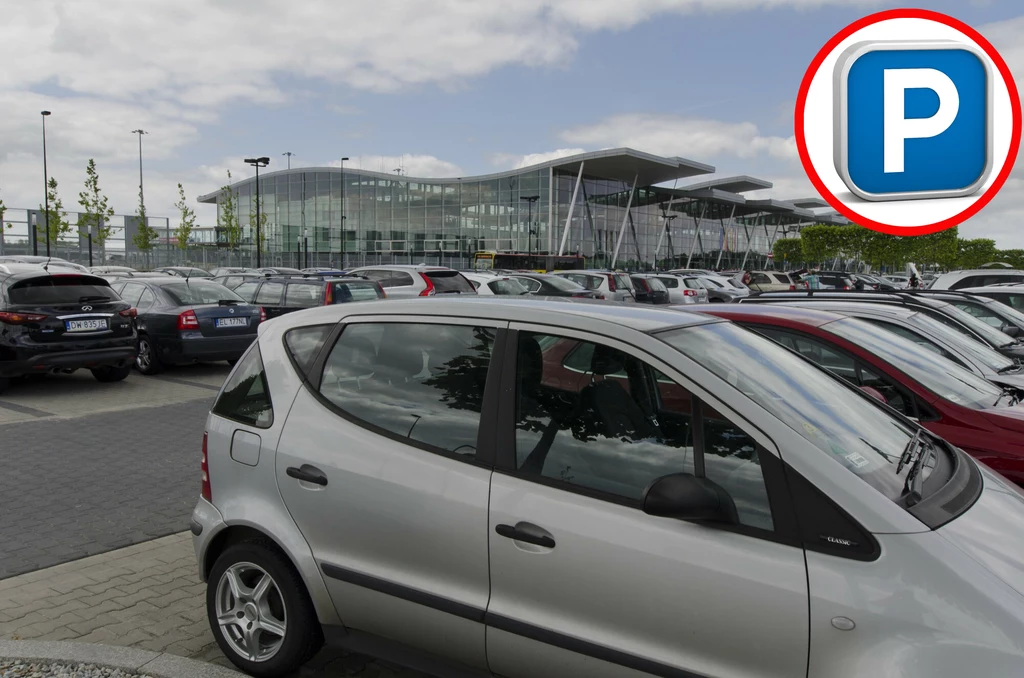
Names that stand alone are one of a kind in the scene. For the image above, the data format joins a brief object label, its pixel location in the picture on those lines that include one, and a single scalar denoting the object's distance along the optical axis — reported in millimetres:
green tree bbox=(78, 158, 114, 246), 48344
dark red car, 4363
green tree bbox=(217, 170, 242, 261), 59312
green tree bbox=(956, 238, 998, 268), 75625
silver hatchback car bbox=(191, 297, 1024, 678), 2158
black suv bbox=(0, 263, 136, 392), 9812
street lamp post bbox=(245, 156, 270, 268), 44531
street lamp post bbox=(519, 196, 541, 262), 64875
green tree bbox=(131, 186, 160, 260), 51906
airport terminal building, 65125
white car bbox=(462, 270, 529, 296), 17875
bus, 53594
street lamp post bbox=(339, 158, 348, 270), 70331
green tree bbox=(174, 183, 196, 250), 57094
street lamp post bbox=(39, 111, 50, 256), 48312
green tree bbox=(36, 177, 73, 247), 47656
